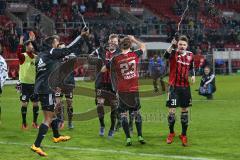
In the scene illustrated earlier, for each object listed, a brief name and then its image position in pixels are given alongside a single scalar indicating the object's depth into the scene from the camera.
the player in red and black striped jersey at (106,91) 12.24
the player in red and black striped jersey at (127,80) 11.16
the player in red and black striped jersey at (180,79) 11.31
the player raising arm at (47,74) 10.45
